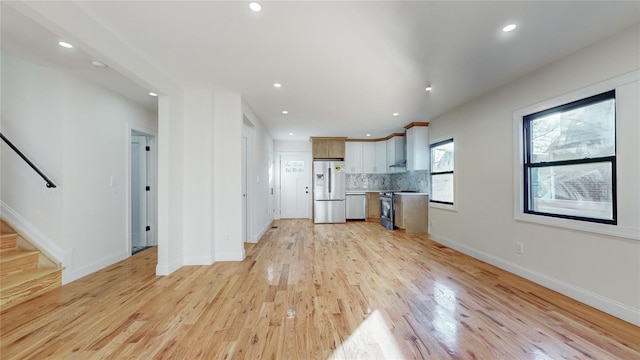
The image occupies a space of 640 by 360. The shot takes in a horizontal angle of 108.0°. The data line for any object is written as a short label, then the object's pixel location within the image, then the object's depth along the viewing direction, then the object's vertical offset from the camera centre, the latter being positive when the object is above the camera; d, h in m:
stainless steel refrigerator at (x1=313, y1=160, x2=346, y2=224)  6.54 -0.40
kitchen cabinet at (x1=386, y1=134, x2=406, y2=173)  6.01 +0.70
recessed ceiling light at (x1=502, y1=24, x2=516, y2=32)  1.91 +1.26
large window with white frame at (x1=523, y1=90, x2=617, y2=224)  2.13 +0.19
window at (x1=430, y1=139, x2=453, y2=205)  4.36 +0.14
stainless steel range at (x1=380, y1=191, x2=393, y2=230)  5.70 -0.78
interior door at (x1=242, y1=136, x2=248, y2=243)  4.25 -0.13
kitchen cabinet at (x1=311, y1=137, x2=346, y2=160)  6.68 +0.92
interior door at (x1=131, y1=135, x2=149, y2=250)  4.17 -0.10
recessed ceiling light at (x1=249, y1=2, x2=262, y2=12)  1.68 +1.27
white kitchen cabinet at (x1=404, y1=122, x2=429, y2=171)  5.02 +0.73
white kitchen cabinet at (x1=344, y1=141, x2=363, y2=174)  6.99 +0.65
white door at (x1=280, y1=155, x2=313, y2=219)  7.20 -0.19
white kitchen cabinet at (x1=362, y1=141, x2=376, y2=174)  7.03 +0.69
